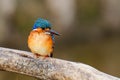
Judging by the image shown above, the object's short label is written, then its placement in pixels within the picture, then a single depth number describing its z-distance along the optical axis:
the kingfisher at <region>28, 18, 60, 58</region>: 9.42
